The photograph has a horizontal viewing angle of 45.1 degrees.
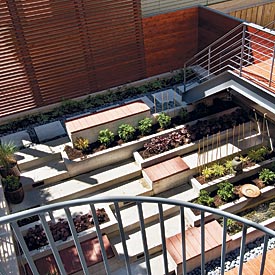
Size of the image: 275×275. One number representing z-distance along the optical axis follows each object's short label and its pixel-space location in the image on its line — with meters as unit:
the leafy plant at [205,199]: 6.32
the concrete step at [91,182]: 6.79
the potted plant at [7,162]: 6.62
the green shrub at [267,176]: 6.64
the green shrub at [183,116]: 7.97
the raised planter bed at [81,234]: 5.63
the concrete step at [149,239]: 5.84
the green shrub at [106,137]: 7.35
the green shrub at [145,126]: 7.61
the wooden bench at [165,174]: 6.73
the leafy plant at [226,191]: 6.37
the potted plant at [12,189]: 6.48
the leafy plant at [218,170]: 6.73
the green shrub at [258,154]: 7.02
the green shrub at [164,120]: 7.77
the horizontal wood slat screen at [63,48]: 7.70
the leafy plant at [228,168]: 6.80
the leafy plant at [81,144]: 7.24
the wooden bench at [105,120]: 7.32
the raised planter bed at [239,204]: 6.14
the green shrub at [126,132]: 7.44
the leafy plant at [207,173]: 6.70
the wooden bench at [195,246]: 5.49
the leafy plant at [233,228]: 6.00
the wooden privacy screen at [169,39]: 9.06
